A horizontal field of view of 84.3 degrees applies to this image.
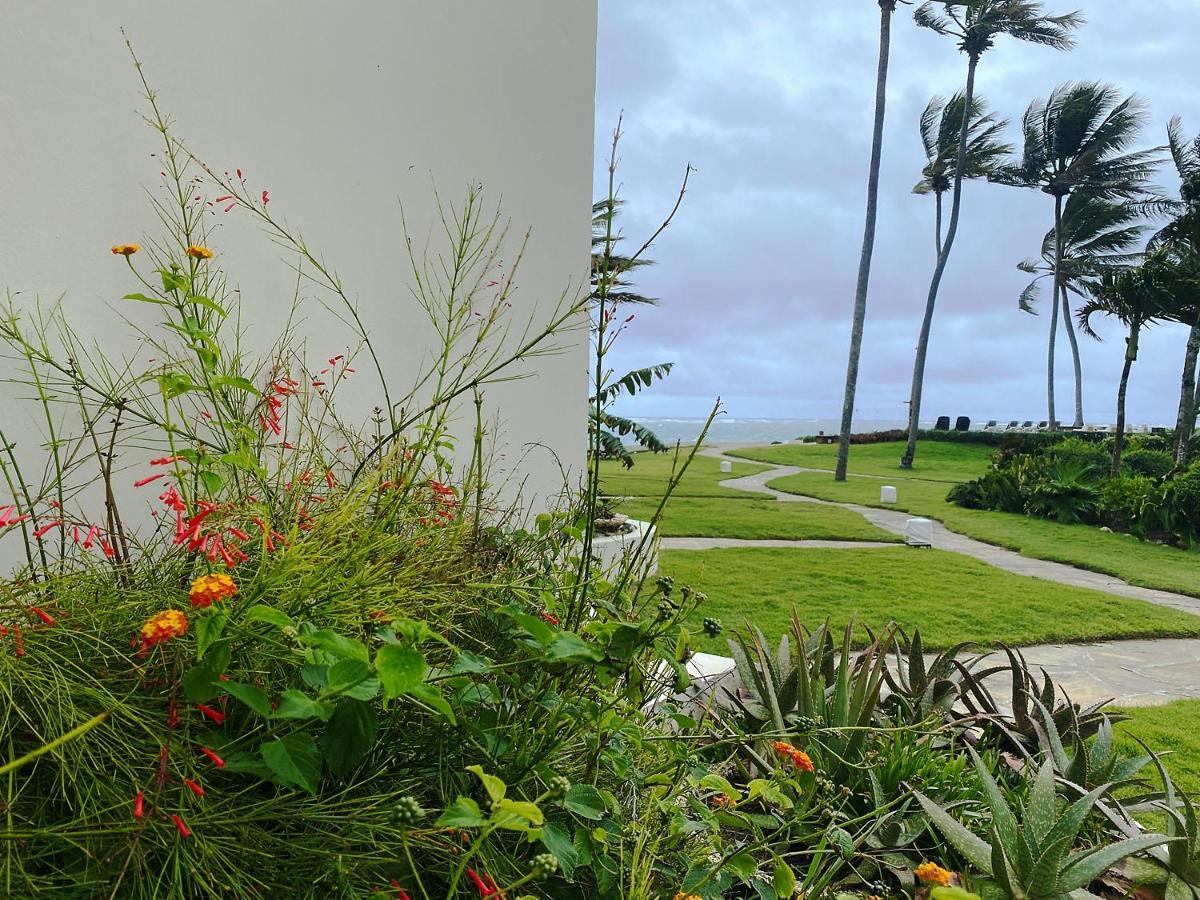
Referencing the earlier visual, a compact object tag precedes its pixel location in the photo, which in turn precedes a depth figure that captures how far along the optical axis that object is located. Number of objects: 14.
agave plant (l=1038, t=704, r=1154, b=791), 1.79
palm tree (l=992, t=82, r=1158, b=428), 24.58
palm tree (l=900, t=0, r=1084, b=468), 20.27
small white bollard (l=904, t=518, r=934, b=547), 8.34
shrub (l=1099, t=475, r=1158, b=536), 9.38
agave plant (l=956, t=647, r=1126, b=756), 2.08
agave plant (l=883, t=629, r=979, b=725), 2.04
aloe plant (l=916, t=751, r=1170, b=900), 1.27
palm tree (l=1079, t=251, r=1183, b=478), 11.83
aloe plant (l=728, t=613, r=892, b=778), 1.80
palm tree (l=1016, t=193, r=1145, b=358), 28.50
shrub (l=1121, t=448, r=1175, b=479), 12.52
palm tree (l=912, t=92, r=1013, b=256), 23.77
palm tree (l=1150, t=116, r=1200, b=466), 13.80
